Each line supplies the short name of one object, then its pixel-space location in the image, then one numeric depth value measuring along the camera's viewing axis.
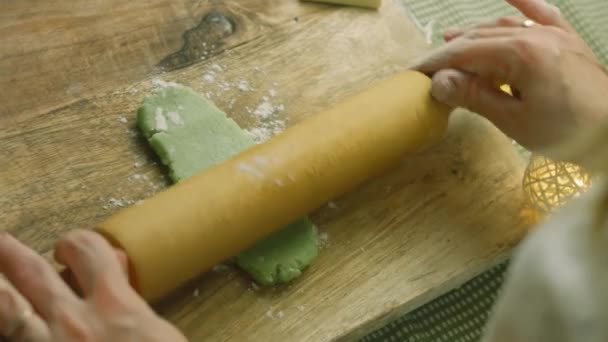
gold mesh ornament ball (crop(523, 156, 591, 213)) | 0.76
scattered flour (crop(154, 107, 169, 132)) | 0.78
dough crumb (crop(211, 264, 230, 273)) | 0.76
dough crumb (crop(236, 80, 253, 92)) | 0.82
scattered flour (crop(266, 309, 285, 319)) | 0.74
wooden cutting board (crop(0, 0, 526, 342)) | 0.75
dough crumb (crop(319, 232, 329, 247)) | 0.77
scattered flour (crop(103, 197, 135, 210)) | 0.76
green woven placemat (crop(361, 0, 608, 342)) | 0.84
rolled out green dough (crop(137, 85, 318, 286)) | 0.75
